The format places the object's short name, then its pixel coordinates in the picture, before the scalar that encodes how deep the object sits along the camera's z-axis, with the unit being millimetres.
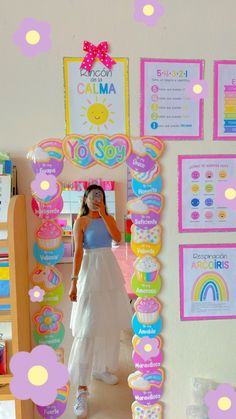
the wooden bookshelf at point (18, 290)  1271
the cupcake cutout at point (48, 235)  1471
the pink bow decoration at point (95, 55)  1408
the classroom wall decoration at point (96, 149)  1435
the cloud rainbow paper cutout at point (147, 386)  1546
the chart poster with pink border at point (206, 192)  1514
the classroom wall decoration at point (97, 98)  1428
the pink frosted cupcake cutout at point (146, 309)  1524
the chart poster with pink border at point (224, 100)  1483
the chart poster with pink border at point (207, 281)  1555
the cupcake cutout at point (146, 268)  1508
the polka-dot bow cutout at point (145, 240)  1500
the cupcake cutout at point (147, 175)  1479
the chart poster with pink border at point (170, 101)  1454
